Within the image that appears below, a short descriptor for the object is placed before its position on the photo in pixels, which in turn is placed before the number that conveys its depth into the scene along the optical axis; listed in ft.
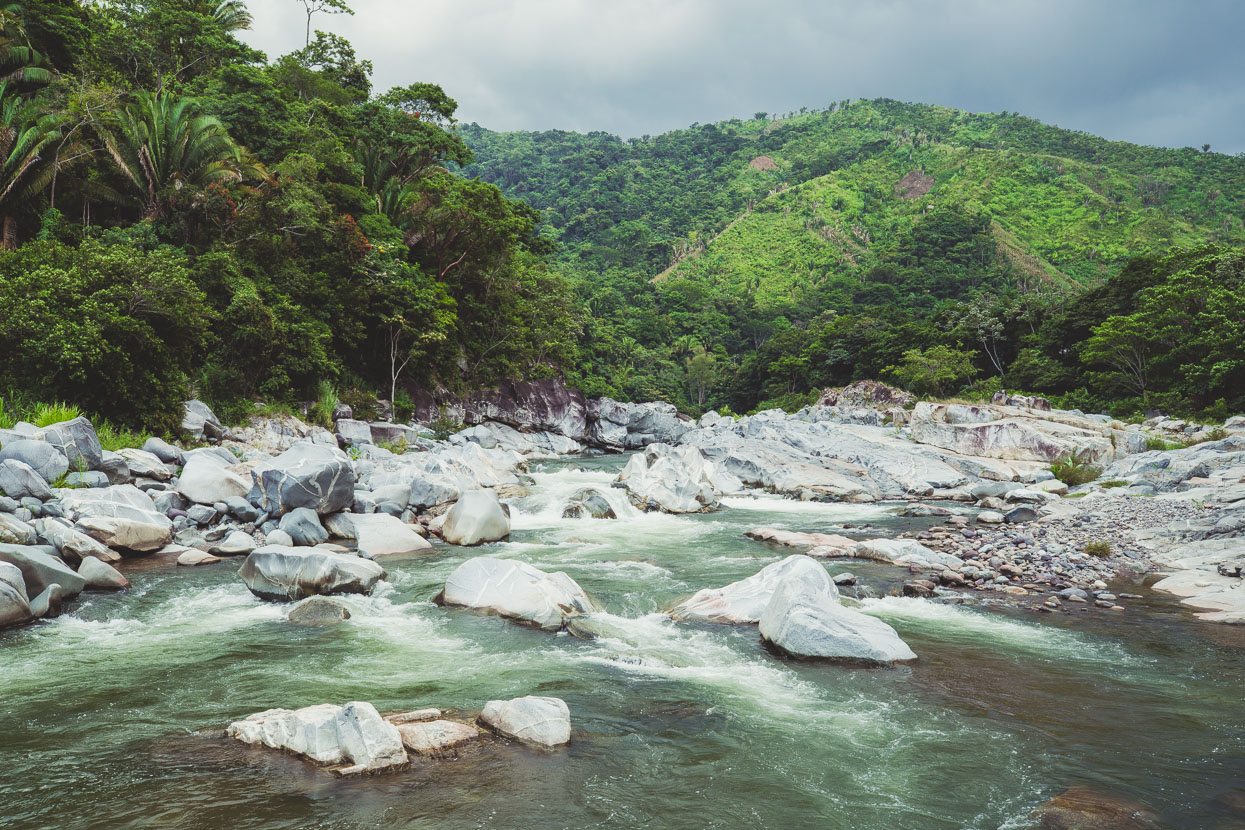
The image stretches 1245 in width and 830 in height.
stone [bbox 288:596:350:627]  25.48
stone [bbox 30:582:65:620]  24.17
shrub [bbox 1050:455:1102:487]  66.74
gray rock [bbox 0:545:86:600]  24.79
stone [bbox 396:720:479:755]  15.55
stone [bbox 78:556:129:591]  28.07
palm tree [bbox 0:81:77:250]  55.66
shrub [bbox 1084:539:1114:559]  37.86
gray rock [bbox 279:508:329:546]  36.22
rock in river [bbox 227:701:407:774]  14.67
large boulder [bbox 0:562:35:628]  22.89
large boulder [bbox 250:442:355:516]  38.58
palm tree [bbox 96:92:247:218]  67.62
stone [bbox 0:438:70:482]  35.60
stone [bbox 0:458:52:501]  32.46
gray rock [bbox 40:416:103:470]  37.63
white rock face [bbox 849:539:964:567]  37.55
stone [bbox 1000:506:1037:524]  49.65
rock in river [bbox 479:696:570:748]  16.40
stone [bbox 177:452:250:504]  39.93
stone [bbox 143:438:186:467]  46.06
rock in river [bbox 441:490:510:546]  42.68
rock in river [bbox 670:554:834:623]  26.96
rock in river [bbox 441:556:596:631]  26.43
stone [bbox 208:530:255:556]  35.06
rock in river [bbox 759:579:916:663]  22.66
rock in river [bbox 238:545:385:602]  28.32
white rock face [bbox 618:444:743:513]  60.29
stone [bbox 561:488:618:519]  53.36
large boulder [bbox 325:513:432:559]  38.58
